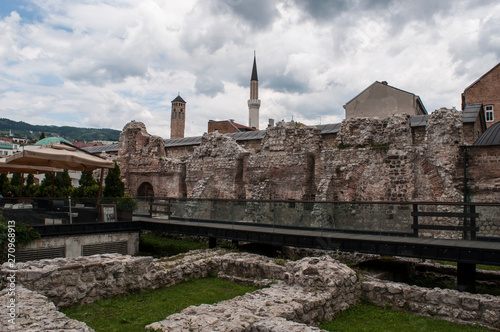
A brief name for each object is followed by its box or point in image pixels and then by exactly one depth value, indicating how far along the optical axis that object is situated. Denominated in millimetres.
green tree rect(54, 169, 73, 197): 21022
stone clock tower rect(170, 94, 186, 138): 82125
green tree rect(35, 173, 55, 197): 21375
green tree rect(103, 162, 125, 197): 19672
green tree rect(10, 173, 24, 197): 22791
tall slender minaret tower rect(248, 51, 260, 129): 74362
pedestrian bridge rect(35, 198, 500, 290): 8172
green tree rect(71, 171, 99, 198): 19953
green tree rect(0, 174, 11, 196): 22781
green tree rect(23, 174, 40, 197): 22388
